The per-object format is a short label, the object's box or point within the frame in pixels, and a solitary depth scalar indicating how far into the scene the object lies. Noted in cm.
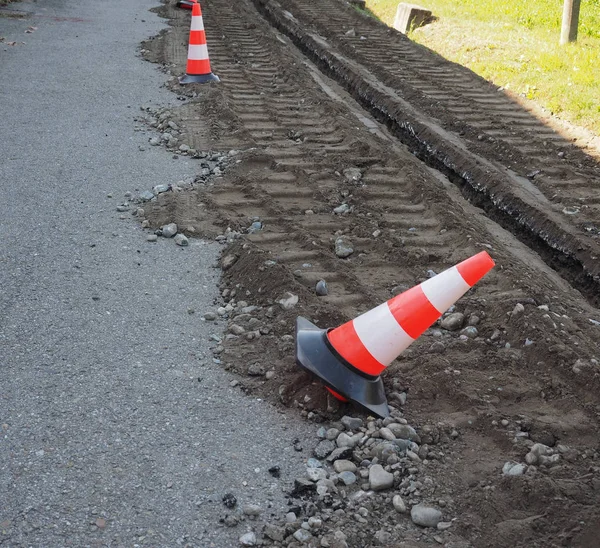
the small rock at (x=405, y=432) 307
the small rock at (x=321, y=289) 414
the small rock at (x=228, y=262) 438
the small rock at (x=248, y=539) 253
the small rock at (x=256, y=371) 343
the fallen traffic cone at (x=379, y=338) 313
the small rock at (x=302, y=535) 254
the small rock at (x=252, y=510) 266
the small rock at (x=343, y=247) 466
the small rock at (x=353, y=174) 587
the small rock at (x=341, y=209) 530
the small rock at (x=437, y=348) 368
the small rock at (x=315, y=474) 284
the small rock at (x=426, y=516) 264
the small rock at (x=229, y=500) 267
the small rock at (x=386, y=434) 304
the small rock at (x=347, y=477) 283
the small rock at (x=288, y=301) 389
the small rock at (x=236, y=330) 374
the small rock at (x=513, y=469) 282
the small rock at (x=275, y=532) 255
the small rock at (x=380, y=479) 279
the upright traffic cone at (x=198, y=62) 821
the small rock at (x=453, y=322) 393
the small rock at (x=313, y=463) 292
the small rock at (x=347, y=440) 302
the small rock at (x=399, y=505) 270
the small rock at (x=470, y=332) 386
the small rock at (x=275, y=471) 286
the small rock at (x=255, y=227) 488
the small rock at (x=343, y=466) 289
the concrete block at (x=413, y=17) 1256
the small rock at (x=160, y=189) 536
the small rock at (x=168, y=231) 475
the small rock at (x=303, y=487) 277
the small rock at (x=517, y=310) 393
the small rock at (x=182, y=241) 467
